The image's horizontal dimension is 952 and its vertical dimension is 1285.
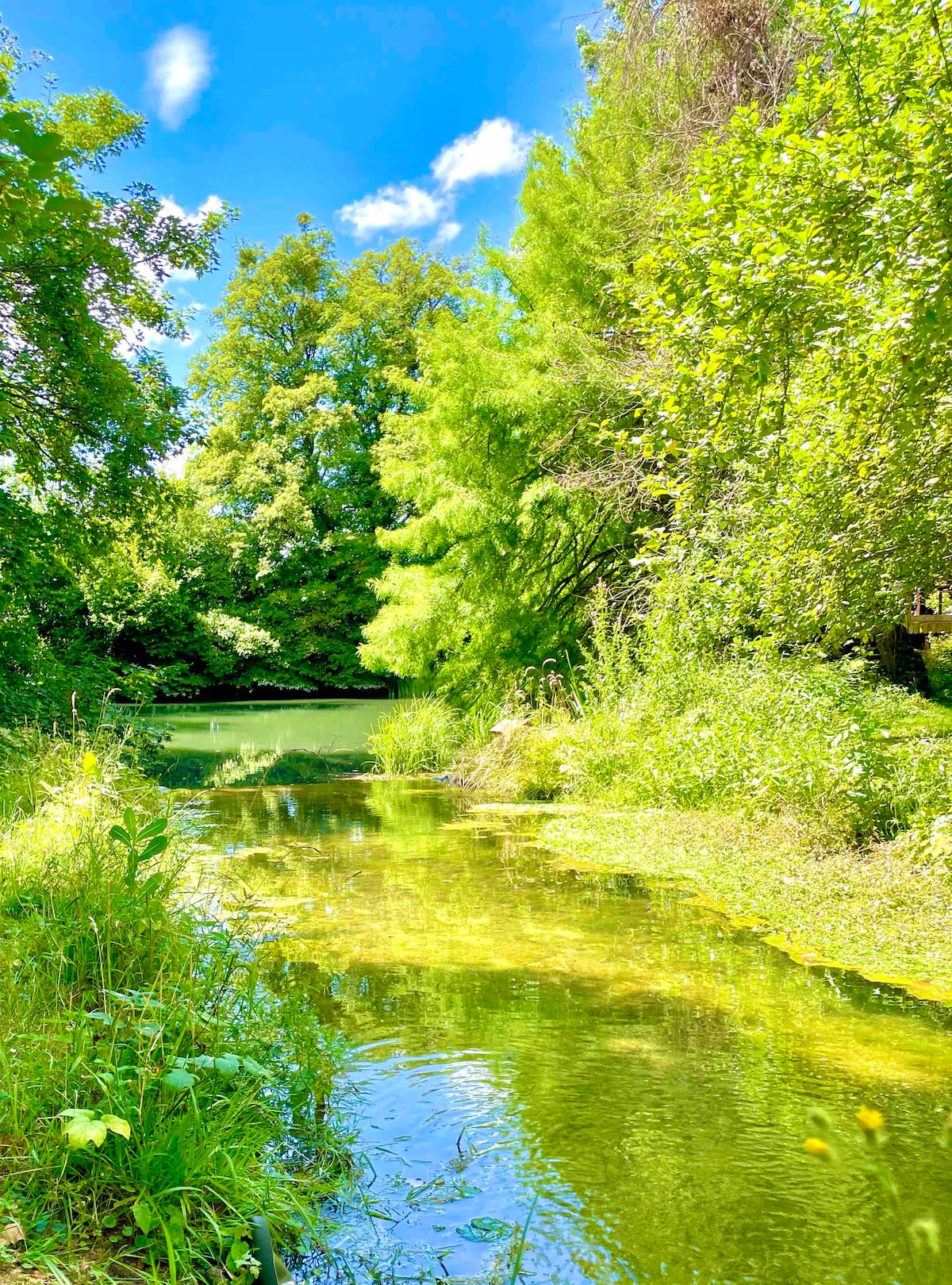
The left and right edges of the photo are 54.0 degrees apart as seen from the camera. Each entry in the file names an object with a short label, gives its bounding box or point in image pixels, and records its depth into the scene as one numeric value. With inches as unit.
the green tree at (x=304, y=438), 1145.4
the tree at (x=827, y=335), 175.9
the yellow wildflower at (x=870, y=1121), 36.2
